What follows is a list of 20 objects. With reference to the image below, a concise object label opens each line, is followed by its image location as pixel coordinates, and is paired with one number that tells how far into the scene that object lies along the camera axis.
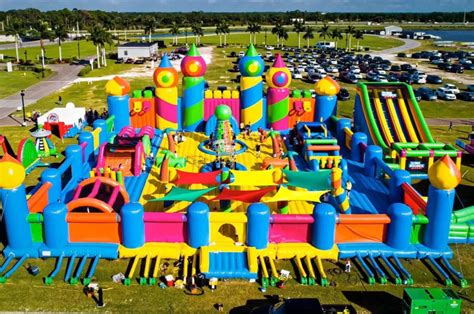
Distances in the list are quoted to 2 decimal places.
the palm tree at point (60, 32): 69.77
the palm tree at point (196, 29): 97.32
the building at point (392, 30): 143.00
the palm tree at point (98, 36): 66.31
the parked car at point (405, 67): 65.00
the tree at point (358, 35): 88.26
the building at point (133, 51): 77.06
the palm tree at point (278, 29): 93.38
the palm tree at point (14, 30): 68.29
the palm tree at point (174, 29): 100.69
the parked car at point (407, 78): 55.59
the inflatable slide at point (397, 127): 23.52
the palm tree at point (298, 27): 96.75
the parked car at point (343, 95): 45.34
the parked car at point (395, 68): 64.69
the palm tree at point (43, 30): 69.35
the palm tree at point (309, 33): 94.81
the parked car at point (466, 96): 45.56
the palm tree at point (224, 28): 99.68
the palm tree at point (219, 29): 101.00
